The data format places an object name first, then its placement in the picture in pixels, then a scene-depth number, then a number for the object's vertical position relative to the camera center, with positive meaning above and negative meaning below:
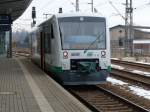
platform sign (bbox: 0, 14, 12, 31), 22.56 +2.13
